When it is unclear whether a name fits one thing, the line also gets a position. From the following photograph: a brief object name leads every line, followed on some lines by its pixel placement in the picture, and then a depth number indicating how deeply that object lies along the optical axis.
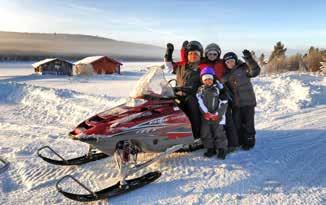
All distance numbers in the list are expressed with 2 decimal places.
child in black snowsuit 5.46
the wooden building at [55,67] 49.81
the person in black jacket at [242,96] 5.96
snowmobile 4.73
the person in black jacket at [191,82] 5.57
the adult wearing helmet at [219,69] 5.86
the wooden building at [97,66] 46.66
